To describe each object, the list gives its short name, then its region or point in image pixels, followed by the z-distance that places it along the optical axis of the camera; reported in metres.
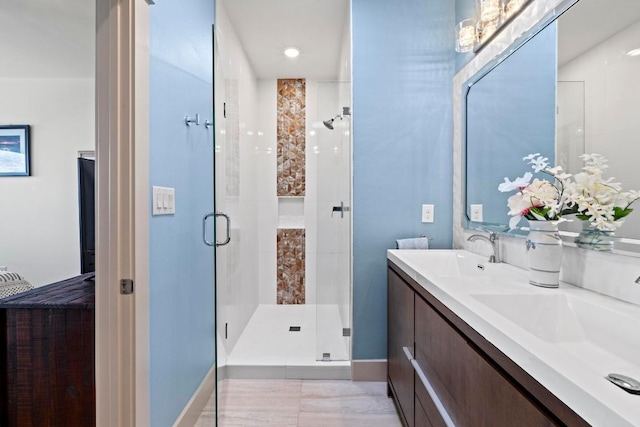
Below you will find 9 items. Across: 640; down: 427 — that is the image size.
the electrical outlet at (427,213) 2.15
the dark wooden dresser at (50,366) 1.34
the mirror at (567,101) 0.95
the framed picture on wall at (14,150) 3.46
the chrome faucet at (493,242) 1.61
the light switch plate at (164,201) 1.30
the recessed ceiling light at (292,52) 2.92
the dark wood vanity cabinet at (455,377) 0.62
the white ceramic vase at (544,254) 1.10
